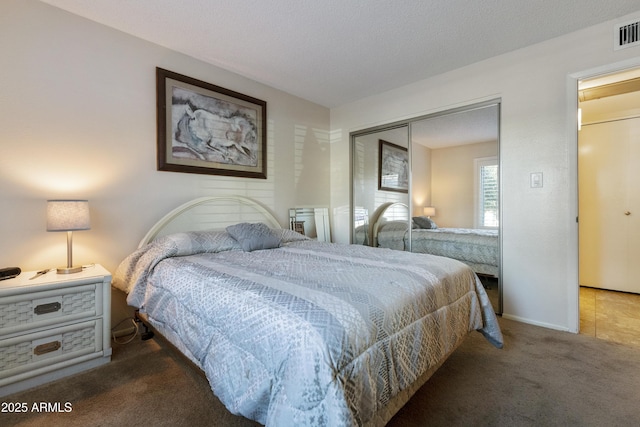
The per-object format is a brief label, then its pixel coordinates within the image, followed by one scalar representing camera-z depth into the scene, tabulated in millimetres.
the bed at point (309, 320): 934
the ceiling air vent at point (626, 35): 2193
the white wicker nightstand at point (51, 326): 1642
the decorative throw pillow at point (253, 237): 2523
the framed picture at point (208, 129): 2680
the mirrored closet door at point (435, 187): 2961
